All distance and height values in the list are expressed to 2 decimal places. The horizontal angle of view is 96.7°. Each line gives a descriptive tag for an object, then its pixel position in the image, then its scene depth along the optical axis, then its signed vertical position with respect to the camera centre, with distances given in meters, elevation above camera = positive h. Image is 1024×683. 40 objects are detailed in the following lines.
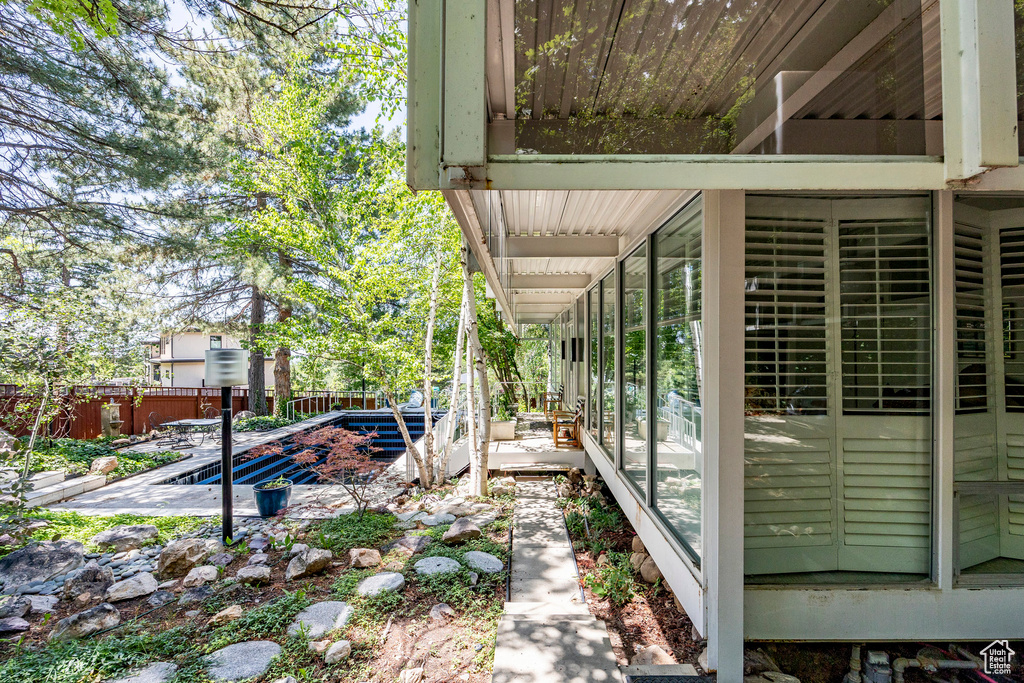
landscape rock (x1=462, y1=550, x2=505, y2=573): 4.26 -2.00
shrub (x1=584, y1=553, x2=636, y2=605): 3.75 -1.98
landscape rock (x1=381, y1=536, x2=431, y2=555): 4.76 -2.06
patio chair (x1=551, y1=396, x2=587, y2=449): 8.04 -1.36
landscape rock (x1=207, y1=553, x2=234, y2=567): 4.54 -2.10
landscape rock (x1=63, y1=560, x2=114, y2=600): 3.94 -2.02
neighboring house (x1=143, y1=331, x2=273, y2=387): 29.69 -0.43
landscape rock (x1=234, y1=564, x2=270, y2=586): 4.12 -2.03
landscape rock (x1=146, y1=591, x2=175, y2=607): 3.81 -2.09
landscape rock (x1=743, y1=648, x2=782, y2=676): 2.59 -1.79
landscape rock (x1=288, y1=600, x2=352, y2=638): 3.36 -2.04
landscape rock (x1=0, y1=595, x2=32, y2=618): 3.60 -2.04
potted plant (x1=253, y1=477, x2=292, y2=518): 5.96 -1.93
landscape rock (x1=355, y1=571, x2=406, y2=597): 3.87 -2.00
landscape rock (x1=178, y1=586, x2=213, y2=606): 3.85 -2.09
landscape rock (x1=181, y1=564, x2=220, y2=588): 4.12 -2.05
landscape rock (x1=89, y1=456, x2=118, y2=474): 7.97 -2.00
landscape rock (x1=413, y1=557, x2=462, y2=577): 4.17 -2.00
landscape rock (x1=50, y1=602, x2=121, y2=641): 3.28 -2.01
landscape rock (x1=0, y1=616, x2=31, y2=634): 3.40 -2.05
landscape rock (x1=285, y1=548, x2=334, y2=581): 4.25 -2.00
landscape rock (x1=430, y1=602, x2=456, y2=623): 3.46 -2.01
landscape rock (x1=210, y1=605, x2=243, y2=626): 3.49 -2.05
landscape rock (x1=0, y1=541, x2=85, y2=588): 4.18 -1.99
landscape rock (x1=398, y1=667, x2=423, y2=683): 2.79 -1.99
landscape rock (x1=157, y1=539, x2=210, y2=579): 4.36 -2.01
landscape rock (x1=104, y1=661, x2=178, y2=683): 2.82 -2.02
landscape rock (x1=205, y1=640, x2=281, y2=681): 2.86 -2.02
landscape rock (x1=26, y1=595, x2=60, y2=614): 3.70 -2.09
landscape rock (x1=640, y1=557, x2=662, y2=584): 3.86 -1.87
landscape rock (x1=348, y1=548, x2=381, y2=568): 4.45 -2.02
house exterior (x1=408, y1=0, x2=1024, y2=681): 1.57 +0.56
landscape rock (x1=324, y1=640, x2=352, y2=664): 2.98 -1.98
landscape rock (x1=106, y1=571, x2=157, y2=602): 3.90 -2.06
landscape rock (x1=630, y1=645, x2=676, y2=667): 2.76 -1.87
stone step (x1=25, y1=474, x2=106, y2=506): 6.61 -2.11
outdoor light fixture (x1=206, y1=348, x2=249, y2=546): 5.46 -0.31
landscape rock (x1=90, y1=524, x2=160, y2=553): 4.96 -2.06
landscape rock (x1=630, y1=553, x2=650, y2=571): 4.11 -1.89
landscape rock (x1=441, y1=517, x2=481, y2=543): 4.86 -1.93
